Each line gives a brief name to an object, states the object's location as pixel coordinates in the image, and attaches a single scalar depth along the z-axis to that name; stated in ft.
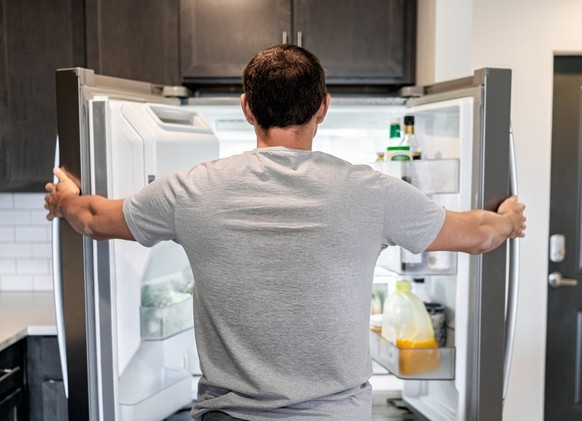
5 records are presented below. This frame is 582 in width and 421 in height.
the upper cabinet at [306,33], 8.15
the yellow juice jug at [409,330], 6.34
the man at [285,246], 4.09
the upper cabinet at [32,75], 8.18
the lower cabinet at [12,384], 6.86
